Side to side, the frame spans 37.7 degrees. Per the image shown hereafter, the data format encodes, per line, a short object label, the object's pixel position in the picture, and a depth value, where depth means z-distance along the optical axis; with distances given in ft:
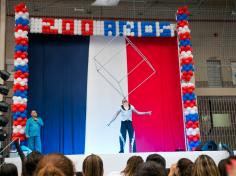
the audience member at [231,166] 7.02
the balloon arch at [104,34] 29.12
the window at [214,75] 41.73
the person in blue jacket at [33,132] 27.78
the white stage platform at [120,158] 22.13
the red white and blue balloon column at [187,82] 30.35
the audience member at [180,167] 9.72
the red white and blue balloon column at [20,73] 28.32
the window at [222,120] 38.86
